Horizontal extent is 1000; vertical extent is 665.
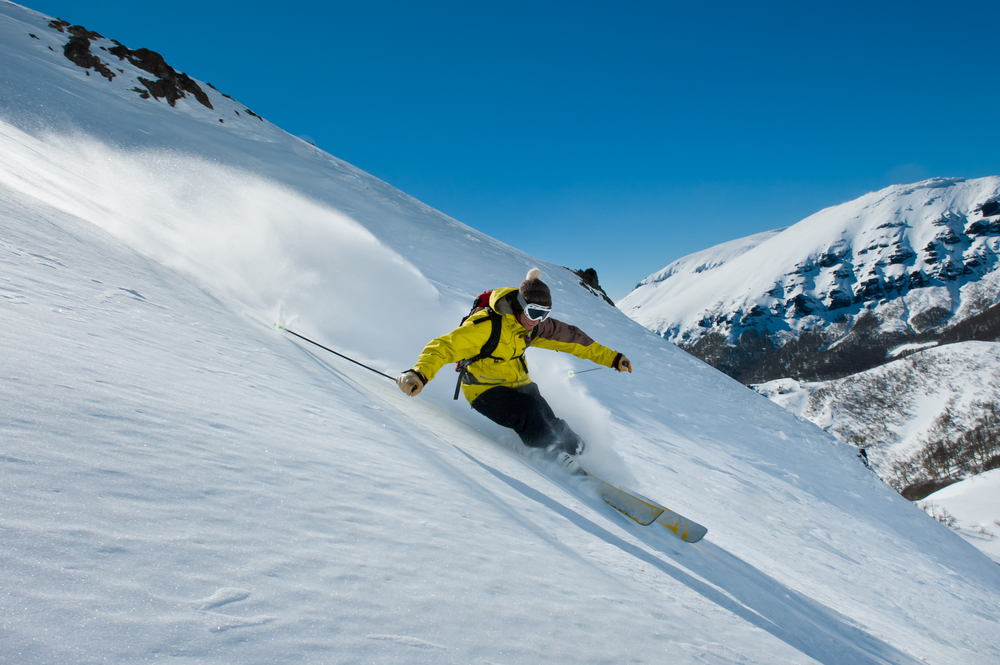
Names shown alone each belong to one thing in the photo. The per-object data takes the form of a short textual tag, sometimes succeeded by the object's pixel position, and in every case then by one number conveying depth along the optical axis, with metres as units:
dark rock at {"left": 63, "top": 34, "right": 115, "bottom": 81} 21.23
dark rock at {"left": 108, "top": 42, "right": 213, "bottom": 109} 22.57
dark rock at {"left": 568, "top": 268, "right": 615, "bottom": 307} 28.34
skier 4.40
